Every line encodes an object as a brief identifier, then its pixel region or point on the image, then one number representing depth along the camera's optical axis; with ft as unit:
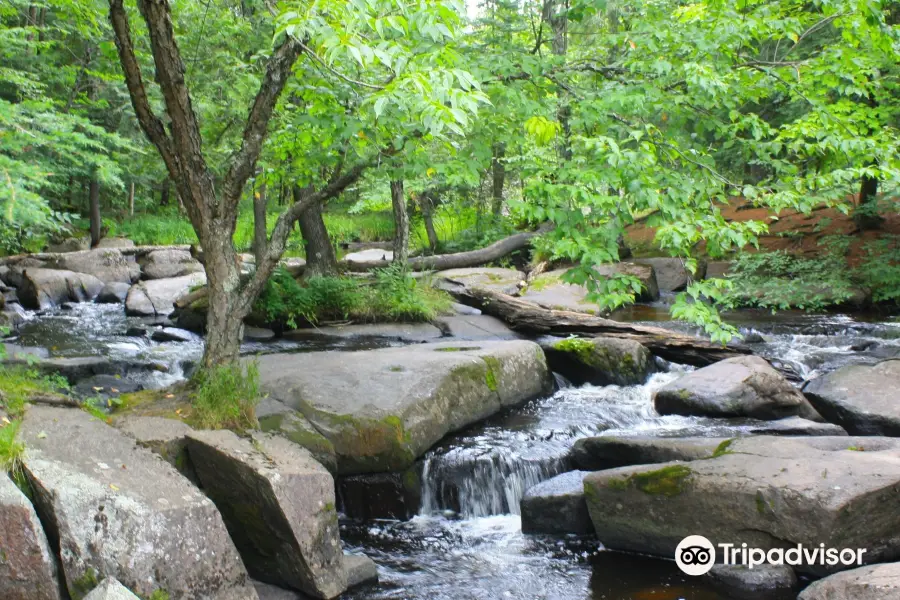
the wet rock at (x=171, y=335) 34.58
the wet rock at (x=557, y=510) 17.42
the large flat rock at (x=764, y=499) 14.32
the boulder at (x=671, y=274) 51.46
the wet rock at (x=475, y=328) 33.76
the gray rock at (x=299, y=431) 18.88
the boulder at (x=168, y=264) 56.24
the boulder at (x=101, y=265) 54.95
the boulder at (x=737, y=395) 23.34
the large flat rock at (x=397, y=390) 19.35
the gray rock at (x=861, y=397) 21.53
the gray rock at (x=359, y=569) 14.88
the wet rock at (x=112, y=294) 50.60
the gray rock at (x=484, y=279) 43.45
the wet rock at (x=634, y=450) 17.95
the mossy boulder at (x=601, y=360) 28.30
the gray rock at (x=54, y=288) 47.44
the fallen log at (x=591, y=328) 29.58
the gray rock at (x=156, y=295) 44.39
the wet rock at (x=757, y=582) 14.35
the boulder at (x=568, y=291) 41.04
